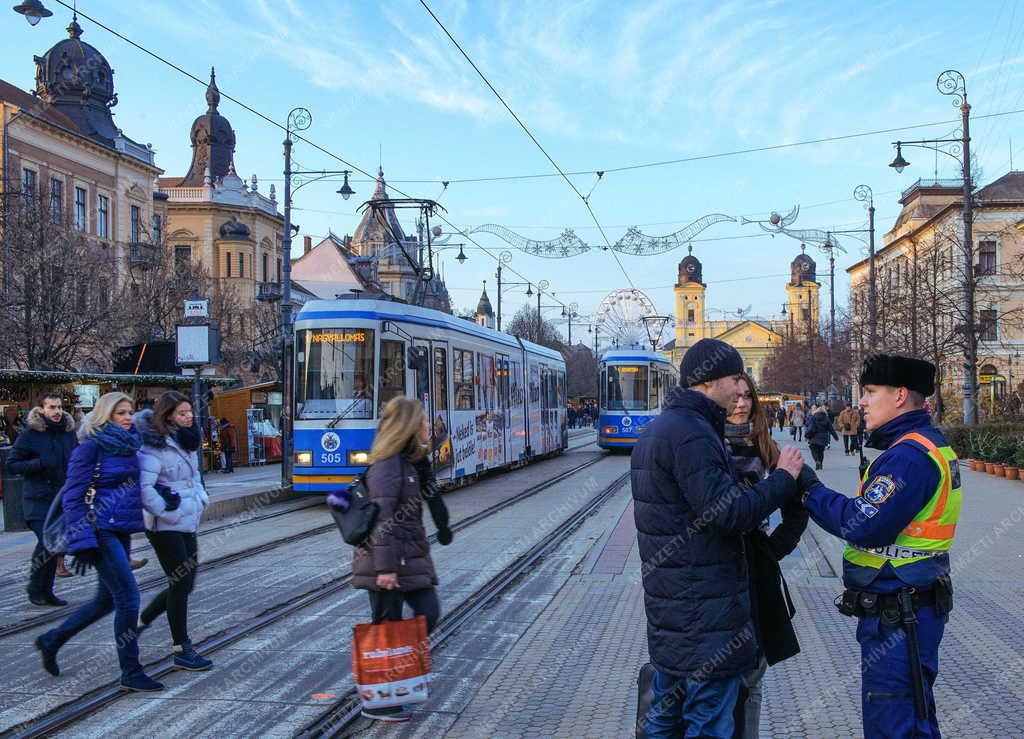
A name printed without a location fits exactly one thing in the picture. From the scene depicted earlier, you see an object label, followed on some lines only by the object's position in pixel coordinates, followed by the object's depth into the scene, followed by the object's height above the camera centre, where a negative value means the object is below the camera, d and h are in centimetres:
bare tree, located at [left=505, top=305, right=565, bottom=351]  7262 +535
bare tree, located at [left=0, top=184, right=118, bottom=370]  2655 +295
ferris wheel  5041 +430
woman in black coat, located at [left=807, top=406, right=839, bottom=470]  2294 -75
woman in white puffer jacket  649 -59
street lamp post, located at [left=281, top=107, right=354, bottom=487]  1712 +189
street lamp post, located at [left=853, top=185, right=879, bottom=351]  3199 +324
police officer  370 -61
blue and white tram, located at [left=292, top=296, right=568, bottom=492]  1630 +36
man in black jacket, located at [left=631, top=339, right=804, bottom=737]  365 -54
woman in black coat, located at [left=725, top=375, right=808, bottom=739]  393 -74
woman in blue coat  625 -71
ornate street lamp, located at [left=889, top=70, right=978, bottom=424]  2559 +377
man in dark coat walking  943 -47
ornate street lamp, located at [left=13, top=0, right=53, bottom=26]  1852 +701
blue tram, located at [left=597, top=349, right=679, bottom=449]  3078 +29
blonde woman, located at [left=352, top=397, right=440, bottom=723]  568 -72
